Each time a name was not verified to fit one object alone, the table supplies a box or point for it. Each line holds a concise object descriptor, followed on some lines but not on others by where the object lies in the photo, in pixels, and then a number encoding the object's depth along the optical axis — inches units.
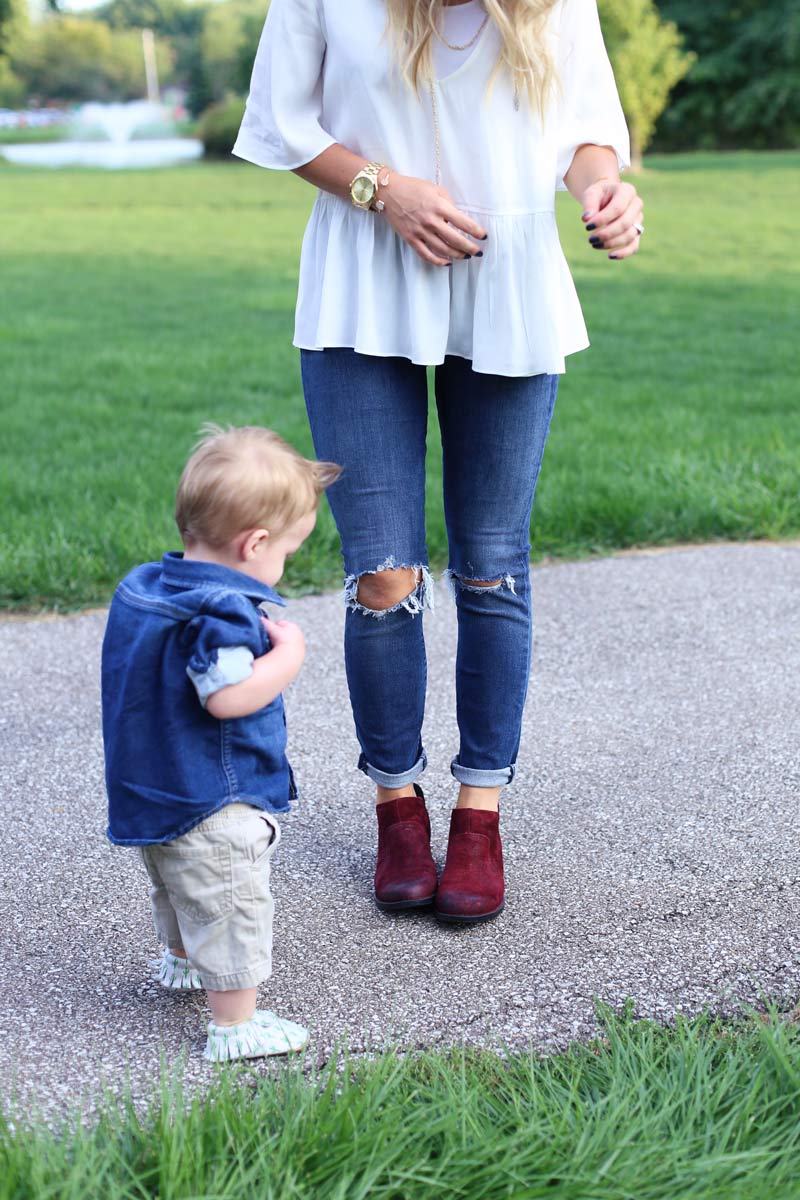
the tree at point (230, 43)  2027.6
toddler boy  75.0
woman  88.0
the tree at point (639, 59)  1195.3
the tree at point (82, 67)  3754.9
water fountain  1769.2
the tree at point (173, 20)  3415.4
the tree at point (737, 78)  1706.4
